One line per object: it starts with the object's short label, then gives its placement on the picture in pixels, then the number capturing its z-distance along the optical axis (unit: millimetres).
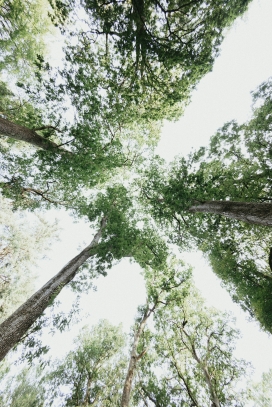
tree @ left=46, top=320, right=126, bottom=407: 11859
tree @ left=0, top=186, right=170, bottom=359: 5362
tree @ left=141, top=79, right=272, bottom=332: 7715
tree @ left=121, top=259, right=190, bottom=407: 11445
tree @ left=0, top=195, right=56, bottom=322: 13742
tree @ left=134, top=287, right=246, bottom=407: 10188
